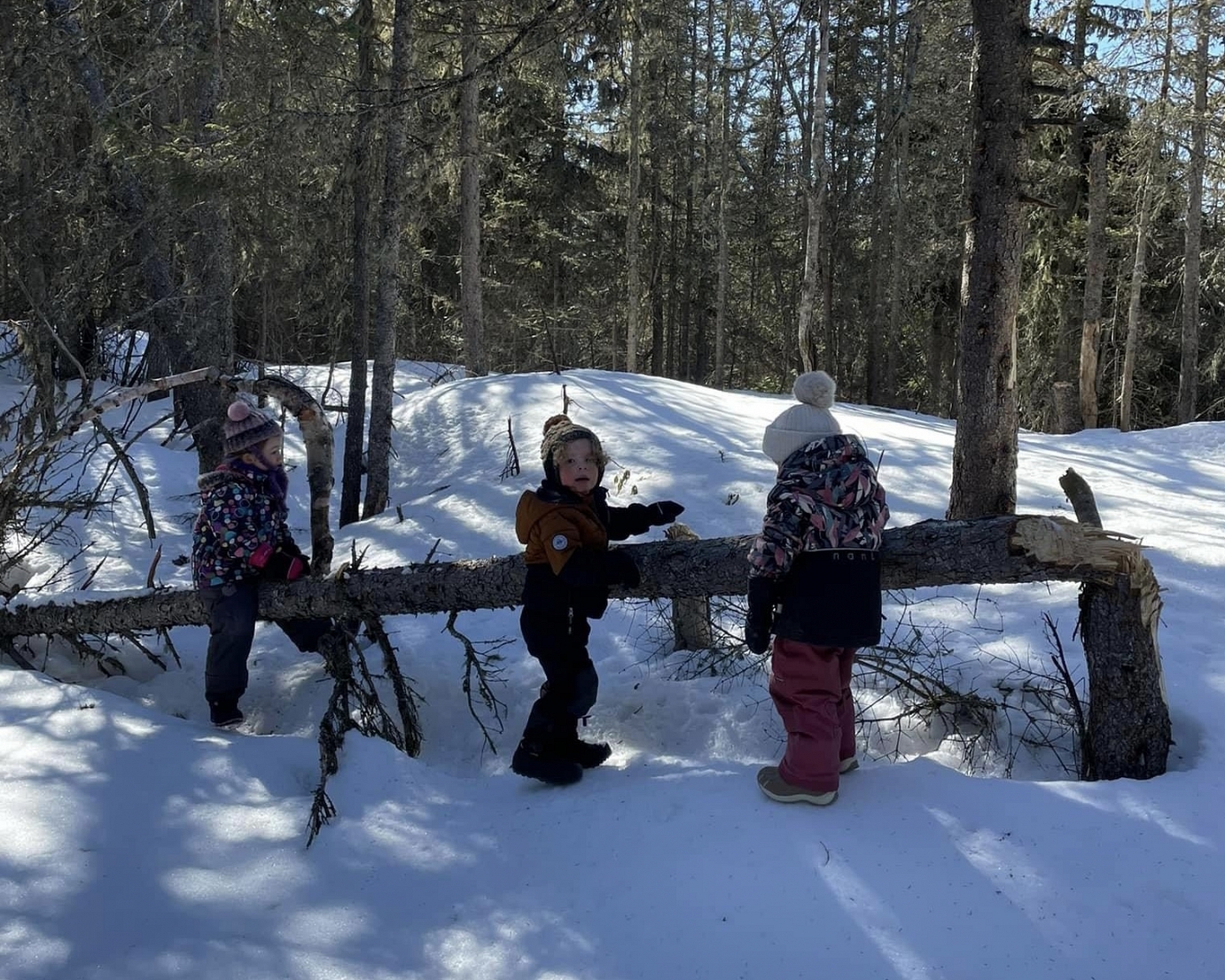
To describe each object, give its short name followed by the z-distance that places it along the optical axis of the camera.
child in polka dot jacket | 4.52
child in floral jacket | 3.21
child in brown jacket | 3.68
